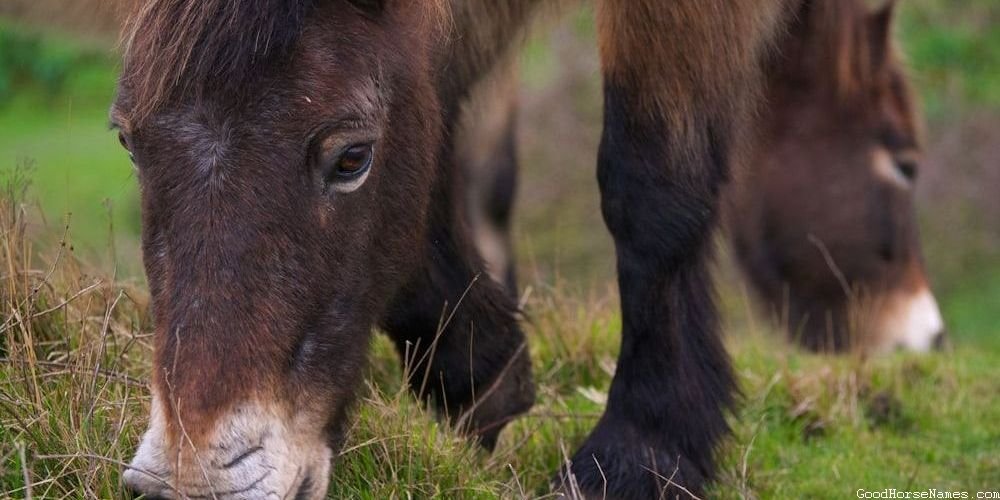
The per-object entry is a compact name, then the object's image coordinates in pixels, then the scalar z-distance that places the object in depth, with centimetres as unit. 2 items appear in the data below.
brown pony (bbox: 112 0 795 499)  504
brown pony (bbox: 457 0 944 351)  1212
